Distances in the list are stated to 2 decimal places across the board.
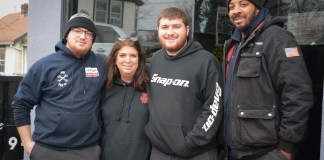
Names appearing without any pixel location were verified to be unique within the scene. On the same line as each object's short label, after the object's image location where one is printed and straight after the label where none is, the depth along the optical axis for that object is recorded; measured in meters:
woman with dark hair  3.08
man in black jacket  2.61
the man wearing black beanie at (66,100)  3.08
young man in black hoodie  2.81
